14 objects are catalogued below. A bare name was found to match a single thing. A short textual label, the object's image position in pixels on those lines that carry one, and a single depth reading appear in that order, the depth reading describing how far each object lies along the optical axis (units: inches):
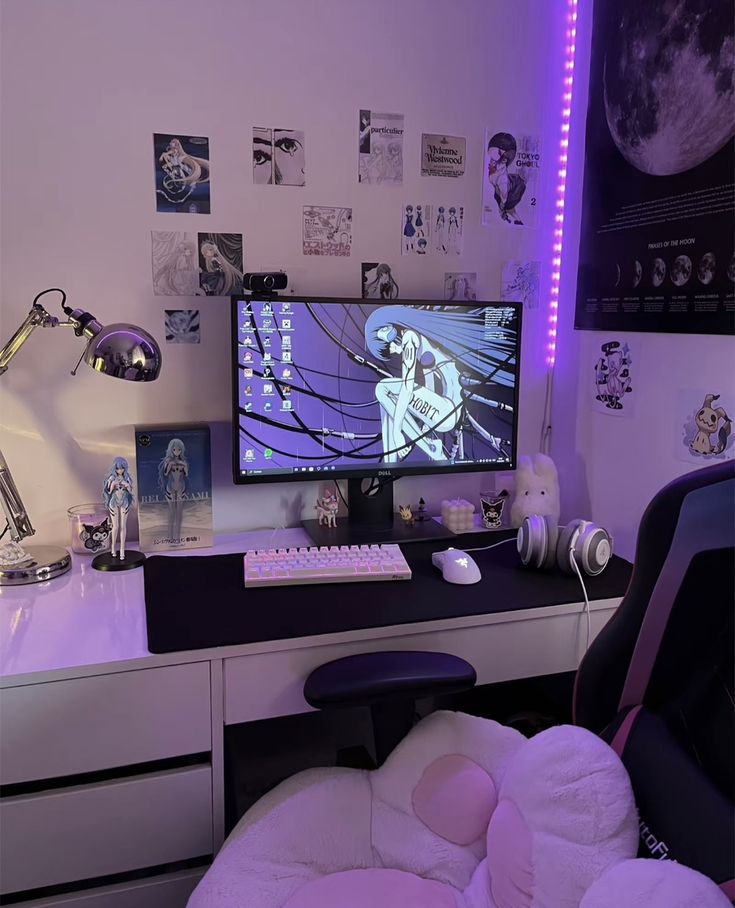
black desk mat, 44.2
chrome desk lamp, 49.5
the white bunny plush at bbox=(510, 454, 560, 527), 64.8
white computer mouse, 51.9
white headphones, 52.9
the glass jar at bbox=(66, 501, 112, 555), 57.3
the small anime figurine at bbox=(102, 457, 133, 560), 55.6
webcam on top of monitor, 57.5
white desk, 40.2
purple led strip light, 66.0
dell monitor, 58.0
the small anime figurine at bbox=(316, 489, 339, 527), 64.4
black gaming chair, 30.5
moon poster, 50.4
